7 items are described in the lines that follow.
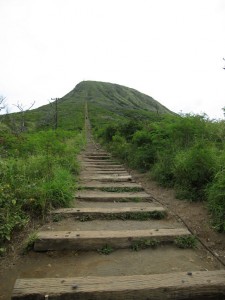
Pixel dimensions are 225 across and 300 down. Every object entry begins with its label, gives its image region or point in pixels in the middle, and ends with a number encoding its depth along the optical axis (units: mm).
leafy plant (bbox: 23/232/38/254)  3158
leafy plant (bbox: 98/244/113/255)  3179
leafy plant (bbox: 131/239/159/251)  3297
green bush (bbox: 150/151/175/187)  6175
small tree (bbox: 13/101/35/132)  20091
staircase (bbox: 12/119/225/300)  2387
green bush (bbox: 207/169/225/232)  3797
